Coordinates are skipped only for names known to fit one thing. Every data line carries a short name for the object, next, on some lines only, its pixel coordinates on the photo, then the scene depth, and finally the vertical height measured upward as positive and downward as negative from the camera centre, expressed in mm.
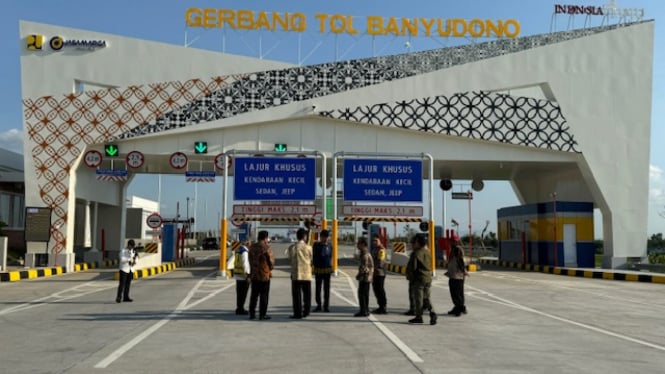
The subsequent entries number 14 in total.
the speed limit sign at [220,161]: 26681 +3035
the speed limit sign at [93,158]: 26797 +3118
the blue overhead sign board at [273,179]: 21953 +1811
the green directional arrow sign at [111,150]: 26812 +3477
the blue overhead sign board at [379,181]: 22297 +1760
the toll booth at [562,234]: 28969 -246
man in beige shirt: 10789 -817
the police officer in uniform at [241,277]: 11349 -921
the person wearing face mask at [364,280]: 11156 -957
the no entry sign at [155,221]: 27808 +324
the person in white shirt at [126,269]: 13555 -932
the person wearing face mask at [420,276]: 10438 -825
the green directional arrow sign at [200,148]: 26972 +3596
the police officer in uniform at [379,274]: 11711 -887
